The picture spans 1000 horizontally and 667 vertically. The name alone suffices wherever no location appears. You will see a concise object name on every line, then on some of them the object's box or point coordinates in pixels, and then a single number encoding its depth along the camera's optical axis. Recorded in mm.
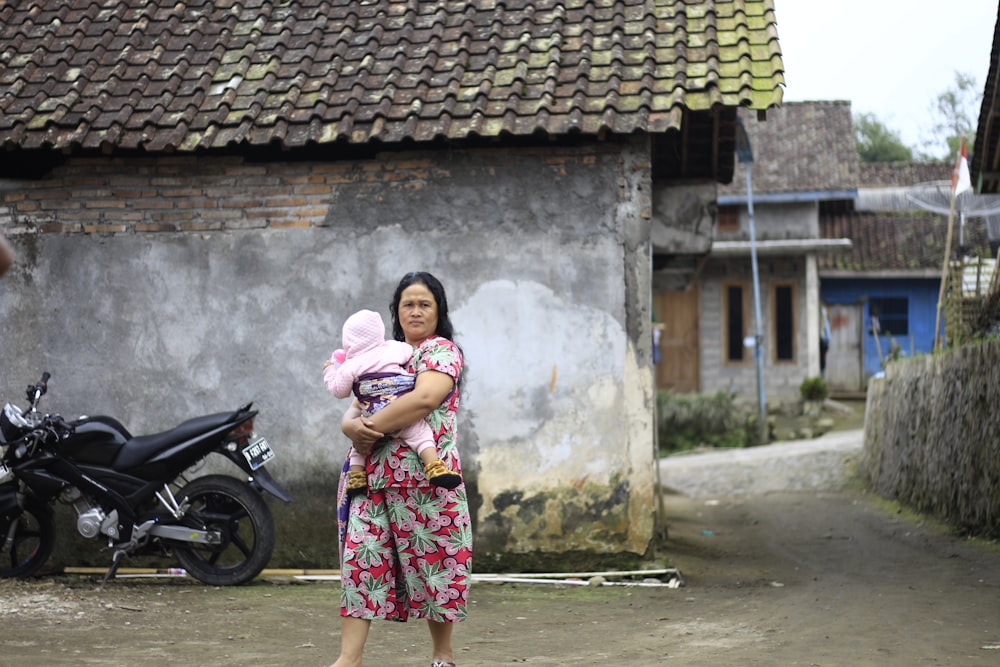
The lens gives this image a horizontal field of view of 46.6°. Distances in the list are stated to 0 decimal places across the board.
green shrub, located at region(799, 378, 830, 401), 24016
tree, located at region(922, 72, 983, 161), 40312
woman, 4574
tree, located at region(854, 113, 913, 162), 45562
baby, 4641
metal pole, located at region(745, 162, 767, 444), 22109
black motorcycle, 7184
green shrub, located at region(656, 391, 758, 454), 22562
